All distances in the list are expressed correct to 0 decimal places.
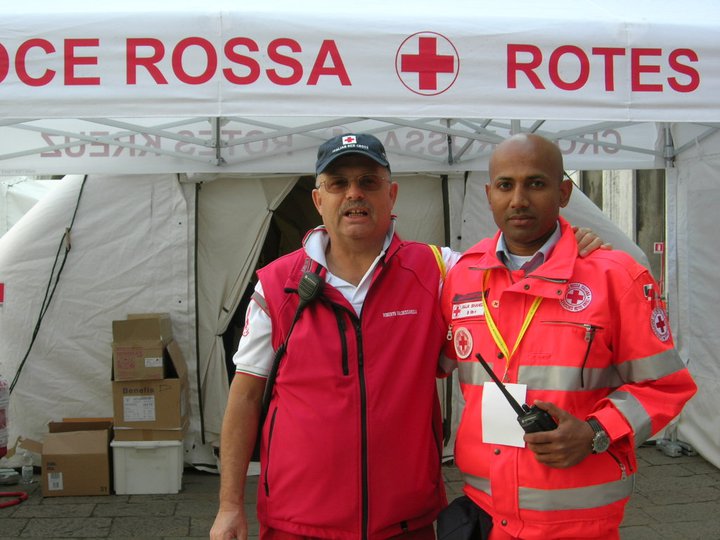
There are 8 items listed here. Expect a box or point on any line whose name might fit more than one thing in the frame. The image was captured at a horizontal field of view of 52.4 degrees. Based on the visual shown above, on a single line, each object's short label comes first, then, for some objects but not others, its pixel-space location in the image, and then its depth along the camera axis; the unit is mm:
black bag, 1823
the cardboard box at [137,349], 4988
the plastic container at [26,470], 5328
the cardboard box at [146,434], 5066
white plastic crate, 5070
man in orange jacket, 1685
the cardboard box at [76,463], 4984
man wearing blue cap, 1938
